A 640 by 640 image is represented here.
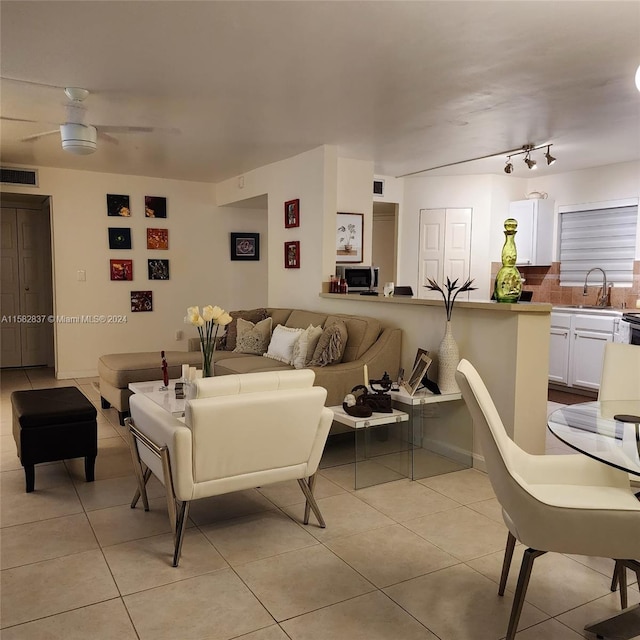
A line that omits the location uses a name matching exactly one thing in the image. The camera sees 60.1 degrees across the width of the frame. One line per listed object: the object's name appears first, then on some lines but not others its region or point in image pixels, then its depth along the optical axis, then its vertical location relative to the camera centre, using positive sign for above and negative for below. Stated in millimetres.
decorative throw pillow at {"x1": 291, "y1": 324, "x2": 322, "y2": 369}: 4434 -693
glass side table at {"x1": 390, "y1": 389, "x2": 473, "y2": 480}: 3698 -1205
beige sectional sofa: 4031 -876
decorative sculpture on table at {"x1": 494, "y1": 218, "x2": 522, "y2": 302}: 3482 -77
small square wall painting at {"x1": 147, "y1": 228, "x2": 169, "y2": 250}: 7117 +275
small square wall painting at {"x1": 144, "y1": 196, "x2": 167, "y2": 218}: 7059 +685
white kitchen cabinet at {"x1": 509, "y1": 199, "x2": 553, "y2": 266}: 6746 +367
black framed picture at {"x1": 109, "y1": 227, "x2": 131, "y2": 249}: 6875 +274
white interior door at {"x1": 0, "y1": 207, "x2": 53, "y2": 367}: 7332 -382
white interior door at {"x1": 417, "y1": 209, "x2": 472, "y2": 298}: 7074 +215
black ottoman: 3242 -1029
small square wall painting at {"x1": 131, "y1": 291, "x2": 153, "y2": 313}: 7098 -525
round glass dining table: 1853 -656
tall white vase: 3754 -676
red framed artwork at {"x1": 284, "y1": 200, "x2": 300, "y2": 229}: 5707 +492
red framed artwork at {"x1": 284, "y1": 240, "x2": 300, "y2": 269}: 5779 +61
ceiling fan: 3996 +940
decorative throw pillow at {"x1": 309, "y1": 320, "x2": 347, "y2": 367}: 4207 -654
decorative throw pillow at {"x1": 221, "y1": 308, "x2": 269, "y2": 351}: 5672 -636
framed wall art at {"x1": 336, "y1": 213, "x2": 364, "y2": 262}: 5694 +260
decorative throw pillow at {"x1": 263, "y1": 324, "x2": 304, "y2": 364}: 4798 -734
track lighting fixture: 5239 +1093
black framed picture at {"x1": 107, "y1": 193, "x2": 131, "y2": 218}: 6832 +672
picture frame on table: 3694 -758
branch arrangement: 3768 -290
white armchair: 2371 -790
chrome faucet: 6215 -354
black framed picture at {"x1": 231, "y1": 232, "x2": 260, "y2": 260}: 7742 +205
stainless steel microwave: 5492 -149
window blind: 6062 +218
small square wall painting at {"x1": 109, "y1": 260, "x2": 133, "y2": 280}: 6918 -115
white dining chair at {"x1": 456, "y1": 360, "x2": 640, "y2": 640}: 1783 -842
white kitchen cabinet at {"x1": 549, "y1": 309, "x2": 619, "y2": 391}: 5773 -897
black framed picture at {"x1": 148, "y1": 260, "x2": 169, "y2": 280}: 7172 -116
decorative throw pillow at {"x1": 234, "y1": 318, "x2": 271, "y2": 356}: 5355 -749
